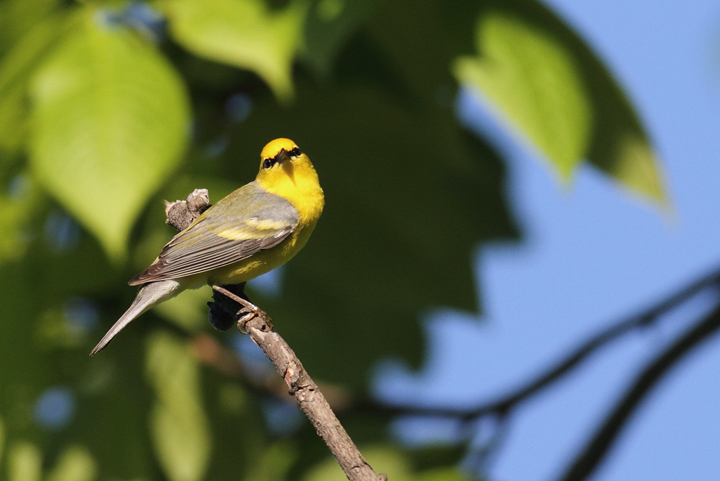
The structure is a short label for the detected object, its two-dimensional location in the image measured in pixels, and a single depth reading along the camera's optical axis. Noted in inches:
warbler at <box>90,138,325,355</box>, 261.7
